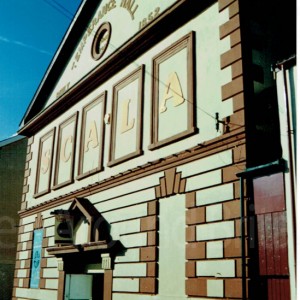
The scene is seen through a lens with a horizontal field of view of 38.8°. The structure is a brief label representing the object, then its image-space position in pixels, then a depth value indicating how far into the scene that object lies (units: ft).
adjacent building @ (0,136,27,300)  69.72
